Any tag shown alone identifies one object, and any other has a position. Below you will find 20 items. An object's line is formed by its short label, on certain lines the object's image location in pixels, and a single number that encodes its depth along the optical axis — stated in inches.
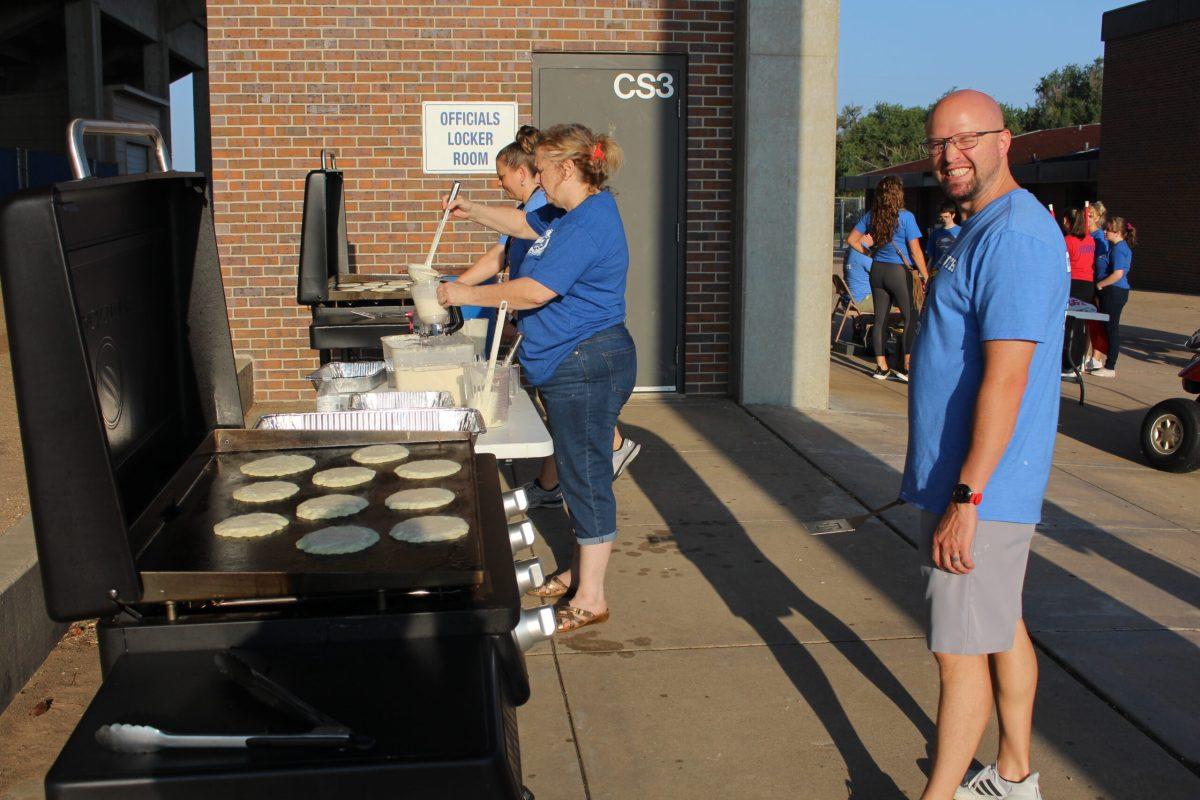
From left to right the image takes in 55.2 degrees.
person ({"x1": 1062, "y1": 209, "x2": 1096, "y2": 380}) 483.5
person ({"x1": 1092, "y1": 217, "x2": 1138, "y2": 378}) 476.7
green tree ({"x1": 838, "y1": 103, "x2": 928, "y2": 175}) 3053.6
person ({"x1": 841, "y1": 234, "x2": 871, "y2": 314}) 478.0
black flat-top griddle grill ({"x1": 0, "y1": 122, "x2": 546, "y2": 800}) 66.9
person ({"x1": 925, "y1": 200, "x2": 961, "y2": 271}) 428.9
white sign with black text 339.3
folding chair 515.5
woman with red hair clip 156.3
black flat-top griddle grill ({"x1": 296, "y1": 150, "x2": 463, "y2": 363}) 252.5
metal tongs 67.0
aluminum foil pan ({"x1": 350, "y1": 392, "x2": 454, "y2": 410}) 150.6
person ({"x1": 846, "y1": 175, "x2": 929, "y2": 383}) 428.5
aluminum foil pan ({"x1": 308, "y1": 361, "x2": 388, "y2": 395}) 167.9
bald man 104.6
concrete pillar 336.2
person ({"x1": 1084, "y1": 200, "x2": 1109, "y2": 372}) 483.8
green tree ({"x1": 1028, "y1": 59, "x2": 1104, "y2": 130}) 2861.7
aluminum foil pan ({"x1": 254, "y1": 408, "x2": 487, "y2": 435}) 130.9
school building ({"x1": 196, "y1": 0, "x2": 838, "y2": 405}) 335.3
